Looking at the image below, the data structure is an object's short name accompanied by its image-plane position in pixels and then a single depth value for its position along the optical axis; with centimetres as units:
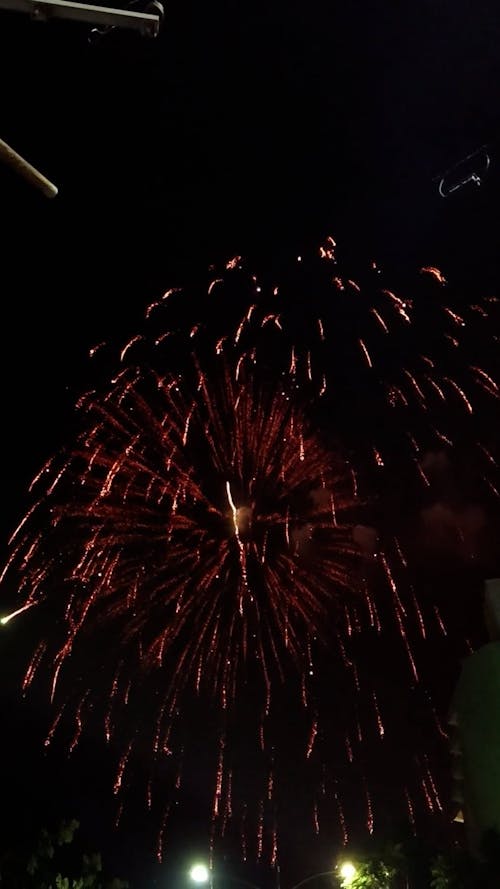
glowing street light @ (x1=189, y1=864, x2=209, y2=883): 2331
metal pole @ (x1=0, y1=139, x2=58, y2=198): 398
